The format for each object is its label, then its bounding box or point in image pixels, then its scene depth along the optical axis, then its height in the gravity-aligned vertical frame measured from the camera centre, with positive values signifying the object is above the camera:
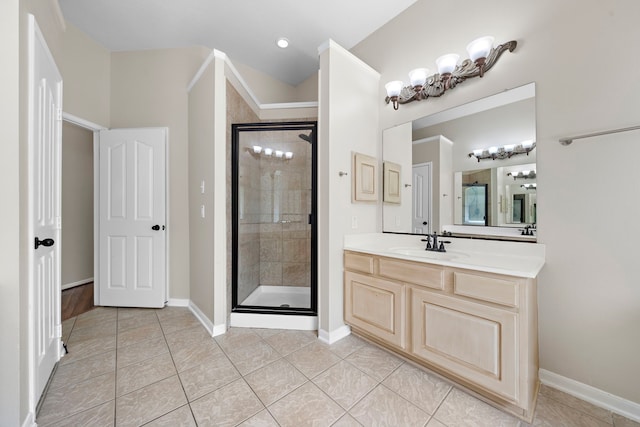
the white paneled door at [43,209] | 1.31 +0.02
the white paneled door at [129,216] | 2.79 -0.03
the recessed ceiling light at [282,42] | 2.79 +2.00
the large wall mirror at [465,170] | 1.67 +0.35
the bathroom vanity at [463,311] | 1.26 -0.62
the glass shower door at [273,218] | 2.47 -0.05
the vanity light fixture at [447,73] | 1.70 +1.12
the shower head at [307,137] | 2.40 +0.79
